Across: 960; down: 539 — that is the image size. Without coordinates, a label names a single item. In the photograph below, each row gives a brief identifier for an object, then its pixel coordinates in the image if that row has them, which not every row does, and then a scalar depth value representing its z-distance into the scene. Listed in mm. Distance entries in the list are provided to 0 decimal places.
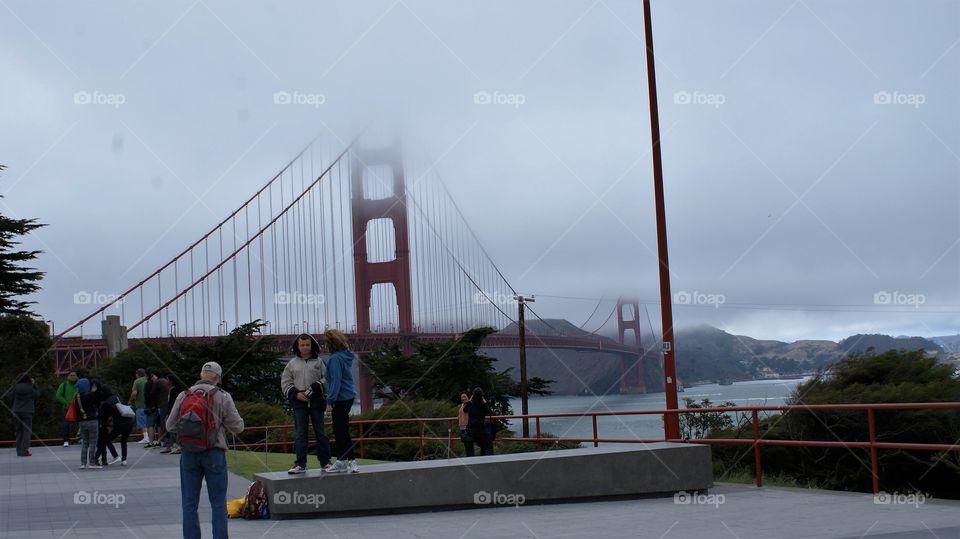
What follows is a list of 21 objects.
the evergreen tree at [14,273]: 33031
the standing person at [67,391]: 21016
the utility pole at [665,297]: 14970
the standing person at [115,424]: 17328
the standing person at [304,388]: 10477
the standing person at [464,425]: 19233
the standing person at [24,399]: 19984
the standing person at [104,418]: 17219
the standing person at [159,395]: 20000
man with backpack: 8203
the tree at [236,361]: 46312
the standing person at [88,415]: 16875
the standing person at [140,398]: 21688
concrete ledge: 10344
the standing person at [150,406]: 20109
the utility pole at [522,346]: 42625
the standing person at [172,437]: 19250
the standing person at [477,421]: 18734
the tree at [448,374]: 46656
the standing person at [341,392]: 10375
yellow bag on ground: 10461
